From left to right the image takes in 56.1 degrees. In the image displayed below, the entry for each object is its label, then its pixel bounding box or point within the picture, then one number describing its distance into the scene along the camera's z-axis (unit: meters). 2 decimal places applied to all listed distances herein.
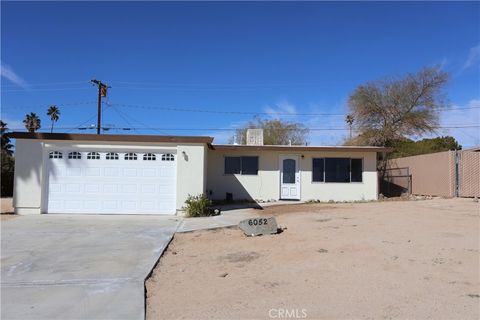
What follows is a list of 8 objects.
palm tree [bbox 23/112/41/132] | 51.95
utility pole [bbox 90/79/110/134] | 34.49
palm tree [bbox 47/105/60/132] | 52.50
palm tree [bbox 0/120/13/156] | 42.80
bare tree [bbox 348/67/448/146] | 32.44
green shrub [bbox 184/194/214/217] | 14.69
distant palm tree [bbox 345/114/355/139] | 34.83
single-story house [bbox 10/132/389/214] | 15.20
